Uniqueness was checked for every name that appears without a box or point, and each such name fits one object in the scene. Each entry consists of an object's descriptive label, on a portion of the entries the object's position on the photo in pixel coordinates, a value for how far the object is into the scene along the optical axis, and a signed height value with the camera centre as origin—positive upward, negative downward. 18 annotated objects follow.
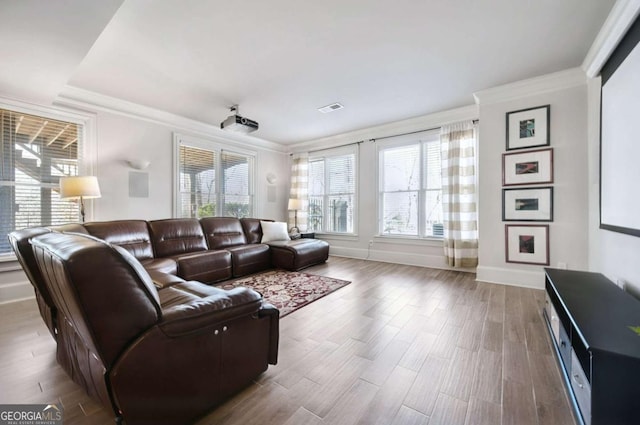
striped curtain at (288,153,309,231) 6.05 +0.69
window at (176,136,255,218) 4.54 +0.59
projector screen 1.72 +0.56
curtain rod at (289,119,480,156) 4.32 +1.43
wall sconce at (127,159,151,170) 3.83 +0.72
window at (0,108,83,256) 2.97 +0.54
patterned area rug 2.83 -0.99
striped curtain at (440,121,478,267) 3.96 +0.22
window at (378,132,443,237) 4.48 +0.46
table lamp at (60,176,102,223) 2.91 +0.27
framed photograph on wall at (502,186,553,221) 3.17 +0.09
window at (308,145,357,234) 5.54 +0.47
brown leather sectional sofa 0.93 -0.57
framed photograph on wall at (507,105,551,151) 3.17 +1.08
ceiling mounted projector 3.73 +1.30
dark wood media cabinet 1.05 -0.65
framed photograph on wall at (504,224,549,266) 3.19 -0.41
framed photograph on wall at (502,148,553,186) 3.16 +0.57
